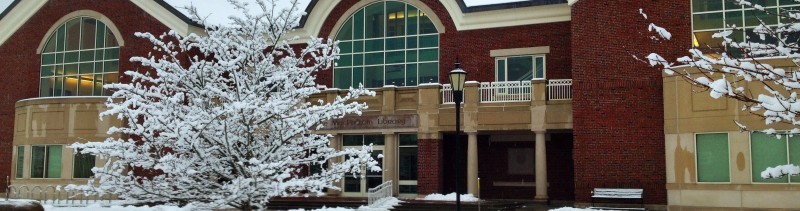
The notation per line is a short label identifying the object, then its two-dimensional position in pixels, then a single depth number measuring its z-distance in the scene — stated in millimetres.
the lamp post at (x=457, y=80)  16147
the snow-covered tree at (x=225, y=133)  11273
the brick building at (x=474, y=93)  21281
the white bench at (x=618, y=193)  21002
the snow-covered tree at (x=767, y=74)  5855
